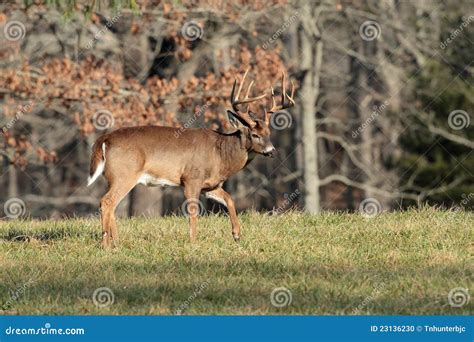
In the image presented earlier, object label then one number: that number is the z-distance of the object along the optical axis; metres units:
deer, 12.02
